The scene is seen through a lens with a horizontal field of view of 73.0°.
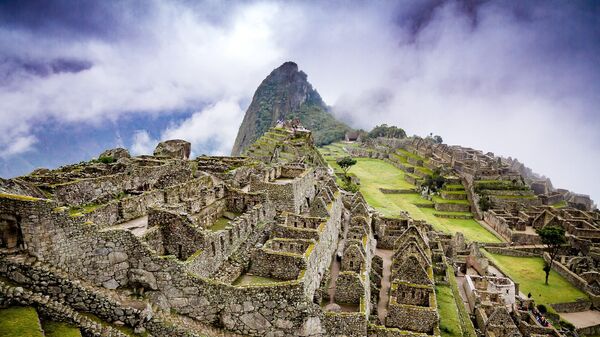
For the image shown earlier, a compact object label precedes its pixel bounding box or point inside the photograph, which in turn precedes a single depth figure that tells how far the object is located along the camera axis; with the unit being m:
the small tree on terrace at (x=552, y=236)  50.22
